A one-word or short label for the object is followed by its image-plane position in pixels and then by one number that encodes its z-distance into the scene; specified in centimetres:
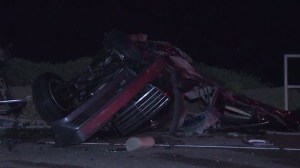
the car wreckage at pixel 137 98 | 1109
